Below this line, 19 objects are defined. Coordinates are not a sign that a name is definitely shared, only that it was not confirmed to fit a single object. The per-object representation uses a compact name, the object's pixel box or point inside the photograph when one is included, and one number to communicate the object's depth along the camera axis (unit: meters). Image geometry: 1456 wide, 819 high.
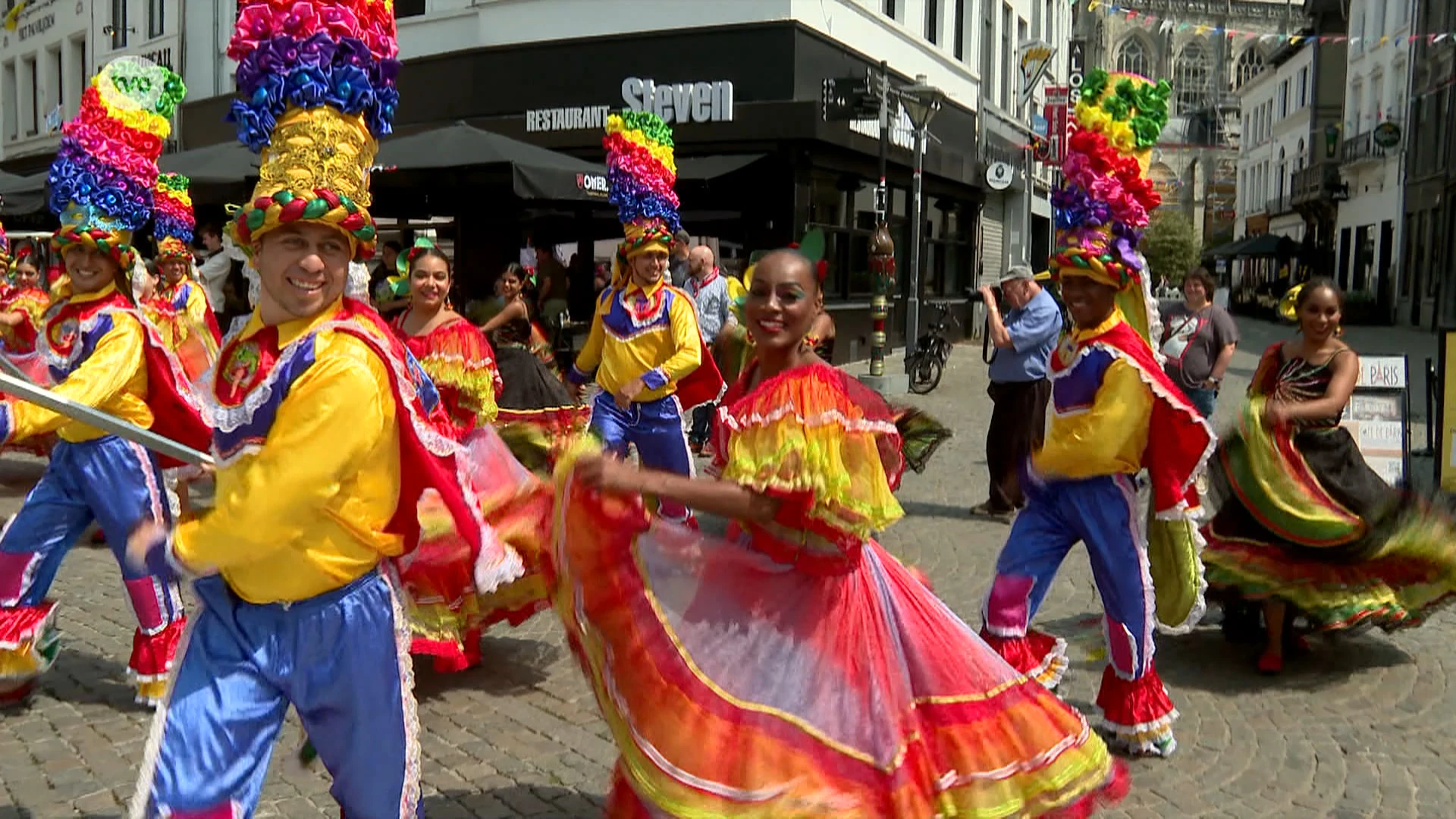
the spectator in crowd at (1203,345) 9.08
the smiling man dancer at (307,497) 2.54
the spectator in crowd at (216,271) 12.15
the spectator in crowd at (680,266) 11.02
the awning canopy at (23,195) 14.45
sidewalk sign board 8.24
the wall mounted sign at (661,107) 16.62
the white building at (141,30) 24.17
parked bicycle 16.91
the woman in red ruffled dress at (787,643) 2.80
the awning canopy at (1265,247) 43.31
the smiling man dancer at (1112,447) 4.36
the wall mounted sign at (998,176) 22.16
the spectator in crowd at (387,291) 7.05
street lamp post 16.03
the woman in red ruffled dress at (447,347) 5.83
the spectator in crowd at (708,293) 10.40
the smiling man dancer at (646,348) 7.03
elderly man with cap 8.14
